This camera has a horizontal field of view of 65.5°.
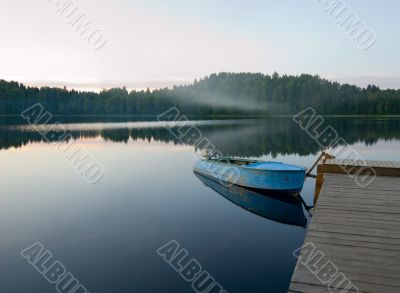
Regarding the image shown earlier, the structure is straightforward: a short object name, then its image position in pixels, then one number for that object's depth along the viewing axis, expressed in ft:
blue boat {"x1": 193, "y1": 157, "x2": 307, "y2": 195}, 59.57
